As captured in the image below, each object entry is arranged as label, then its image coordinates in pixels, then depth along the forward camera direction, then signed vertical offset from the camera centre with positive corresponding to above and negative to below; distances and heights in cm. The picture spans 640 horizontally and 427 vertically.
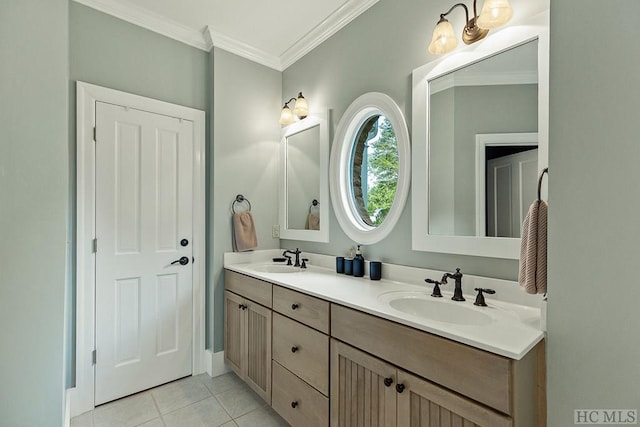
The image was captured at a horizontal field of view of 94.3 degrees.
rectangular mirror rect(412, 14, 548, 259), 131 +35
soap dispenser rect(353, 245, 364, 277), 196 -35
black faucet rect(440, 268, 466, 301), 141 -34
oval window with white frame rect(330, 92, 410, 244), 183 +31
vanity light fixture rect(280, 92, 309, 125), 245 +86
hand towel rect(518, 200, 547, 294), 103 -13
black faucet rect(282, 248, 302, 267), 243 -36
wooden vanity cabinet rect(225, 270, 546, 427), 91 -63
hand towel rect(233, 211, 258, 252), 248 -17
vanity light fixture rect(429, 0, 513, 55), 128 +87
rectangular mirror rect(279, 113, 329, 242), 235 +27
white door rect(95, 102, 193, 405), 204 -28
